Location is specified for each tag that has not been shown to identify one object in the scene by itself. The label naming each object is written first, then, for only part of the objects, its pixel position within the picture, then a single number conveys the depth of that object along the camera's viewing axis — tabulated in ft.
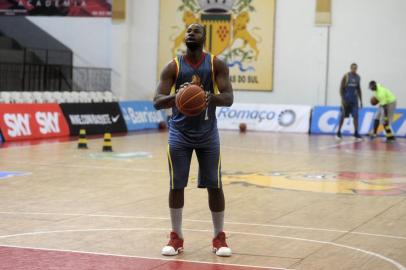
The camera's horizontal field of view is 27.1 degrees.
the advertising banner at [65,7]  113.50
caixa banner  97.50
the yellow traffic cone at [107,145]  65.51
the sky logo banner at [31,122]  75.36
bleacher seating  83.92
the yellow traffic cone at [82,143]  68.28
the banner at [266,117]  101.65
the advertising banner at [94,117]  85.56
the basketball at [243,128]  100.50
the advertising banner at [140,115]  97.30
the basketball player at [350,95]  87.61
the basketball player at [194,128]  26.30
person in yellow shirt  87.71
